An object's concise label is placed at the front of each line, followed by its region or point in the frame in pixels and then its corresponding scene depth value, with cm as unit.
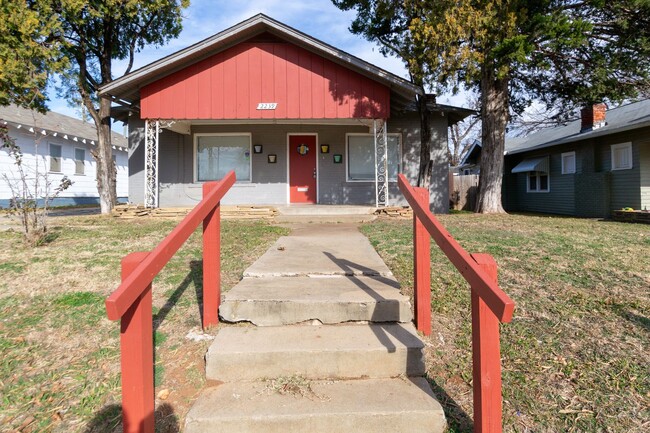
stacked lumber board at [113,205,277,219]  1007
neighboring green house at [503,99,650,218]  1209
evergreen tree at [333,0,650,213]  953
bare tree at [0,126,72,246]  561
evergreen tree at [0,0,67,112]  940
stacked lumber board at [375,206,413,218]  1010
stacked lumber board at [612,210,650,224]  1060
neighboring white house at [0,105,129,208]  1584
